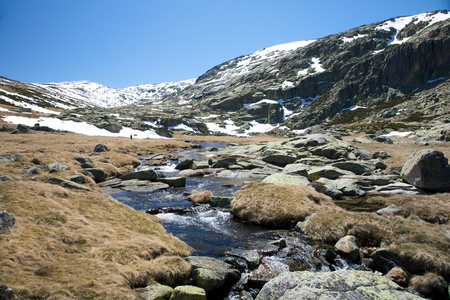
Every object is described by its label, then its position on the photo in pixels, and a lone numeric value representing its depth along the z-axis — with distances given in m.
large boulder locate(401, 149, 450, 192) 18.36
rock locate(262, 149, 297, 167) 36.88
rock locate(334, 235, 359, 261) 10.43
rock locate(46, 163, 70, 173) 20.41
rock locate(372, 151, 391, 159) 33.15
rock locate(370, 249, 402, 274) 9.64
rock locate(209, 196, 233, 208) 17.88
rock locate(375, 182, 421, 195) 18.88
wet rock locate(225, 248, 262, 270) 9.94
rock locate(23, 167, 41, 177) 17.39
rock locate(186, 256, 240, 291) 8.42
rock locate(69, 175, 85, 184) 18.64
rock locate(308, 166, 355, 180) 25.69
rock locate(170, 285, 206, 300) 7.21
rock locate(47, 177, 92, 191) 14.75
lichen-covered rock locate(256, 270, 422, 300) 6.77
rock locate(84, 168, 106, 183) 24.86
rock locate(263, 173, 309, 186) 20.92
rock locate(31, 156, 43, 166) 21.93
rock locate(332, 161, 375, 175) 26.81
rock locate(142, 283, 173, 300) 6.98
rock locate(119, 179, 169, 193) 22.56
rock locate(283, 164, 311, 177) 25.46
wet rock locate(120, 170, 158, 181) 26.11
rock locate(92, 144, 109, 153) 38.67
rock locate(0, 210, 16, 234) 8.14
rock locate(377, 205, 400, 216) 14.59
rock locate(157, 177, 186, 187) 24.62
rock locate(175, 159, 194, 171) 34.03
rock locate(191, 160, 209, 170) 33.02
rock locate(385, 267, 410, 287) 8.66
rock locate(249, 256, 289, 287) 8.86
